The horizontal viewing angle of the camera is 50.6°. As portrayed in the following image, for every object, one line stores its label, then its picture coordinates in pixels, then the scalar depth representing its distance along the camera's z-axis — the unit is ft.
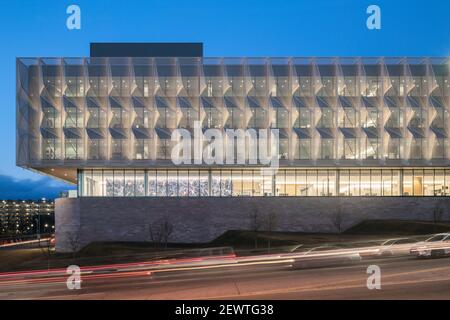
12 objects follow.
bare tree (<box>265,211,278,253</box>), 184.06
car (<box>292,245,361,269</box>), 78.54
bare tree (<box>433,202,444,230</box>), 177.91
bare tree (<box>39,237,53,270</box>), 168.60
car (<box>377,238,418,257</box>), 88.48
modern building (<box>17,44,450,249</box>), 196.03
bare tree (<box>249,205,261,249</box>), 183.14
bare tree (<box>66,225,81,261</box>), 188.55
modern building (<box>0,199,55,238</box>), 551.18
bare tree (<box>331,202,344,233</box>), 179.11
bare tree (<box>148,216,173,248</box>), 184.55
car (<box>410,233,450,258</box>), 84.89
